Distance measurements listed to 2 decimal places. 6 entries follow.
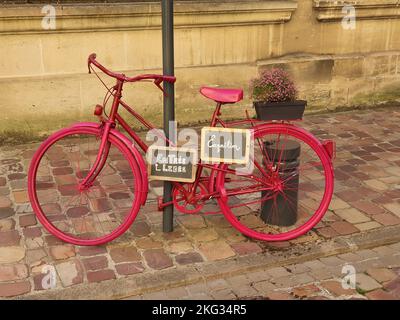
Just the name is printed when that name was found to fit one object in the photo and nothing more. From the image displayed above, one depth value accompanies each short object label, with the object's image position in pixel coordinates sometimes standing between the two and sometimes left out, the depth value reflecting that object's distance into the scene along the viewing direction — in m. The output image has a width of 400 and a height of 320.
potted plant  4.27
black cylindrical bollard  4.35
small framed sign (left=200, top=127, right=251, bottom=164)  4.06
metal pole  4.07
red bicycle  4.07
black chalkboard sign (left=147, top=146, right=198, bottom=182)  4.09
